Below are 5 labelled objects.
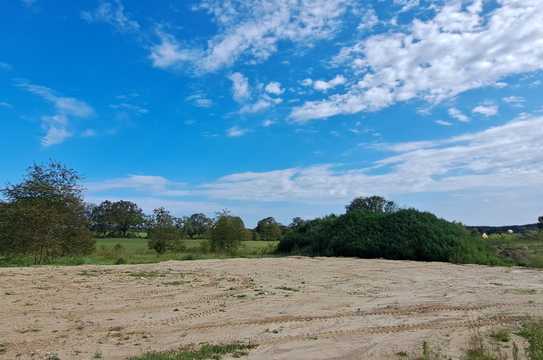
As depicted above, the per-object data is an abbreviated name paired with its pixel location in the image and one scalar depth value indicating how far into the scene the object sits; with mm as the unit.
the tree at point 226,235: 31109
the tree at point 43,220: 20609
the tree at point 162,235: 30328
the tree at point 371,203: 38856
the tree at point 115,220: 61125
